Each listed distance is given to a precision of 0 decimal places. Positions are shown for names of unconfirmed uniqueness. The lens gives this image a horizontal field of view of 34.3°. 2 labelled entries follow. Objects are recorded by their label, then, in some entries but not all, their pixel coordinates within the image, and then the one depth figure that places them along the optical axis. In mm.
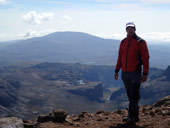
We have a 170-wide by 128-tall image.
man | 9398
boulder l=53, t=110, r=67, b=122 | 11109
